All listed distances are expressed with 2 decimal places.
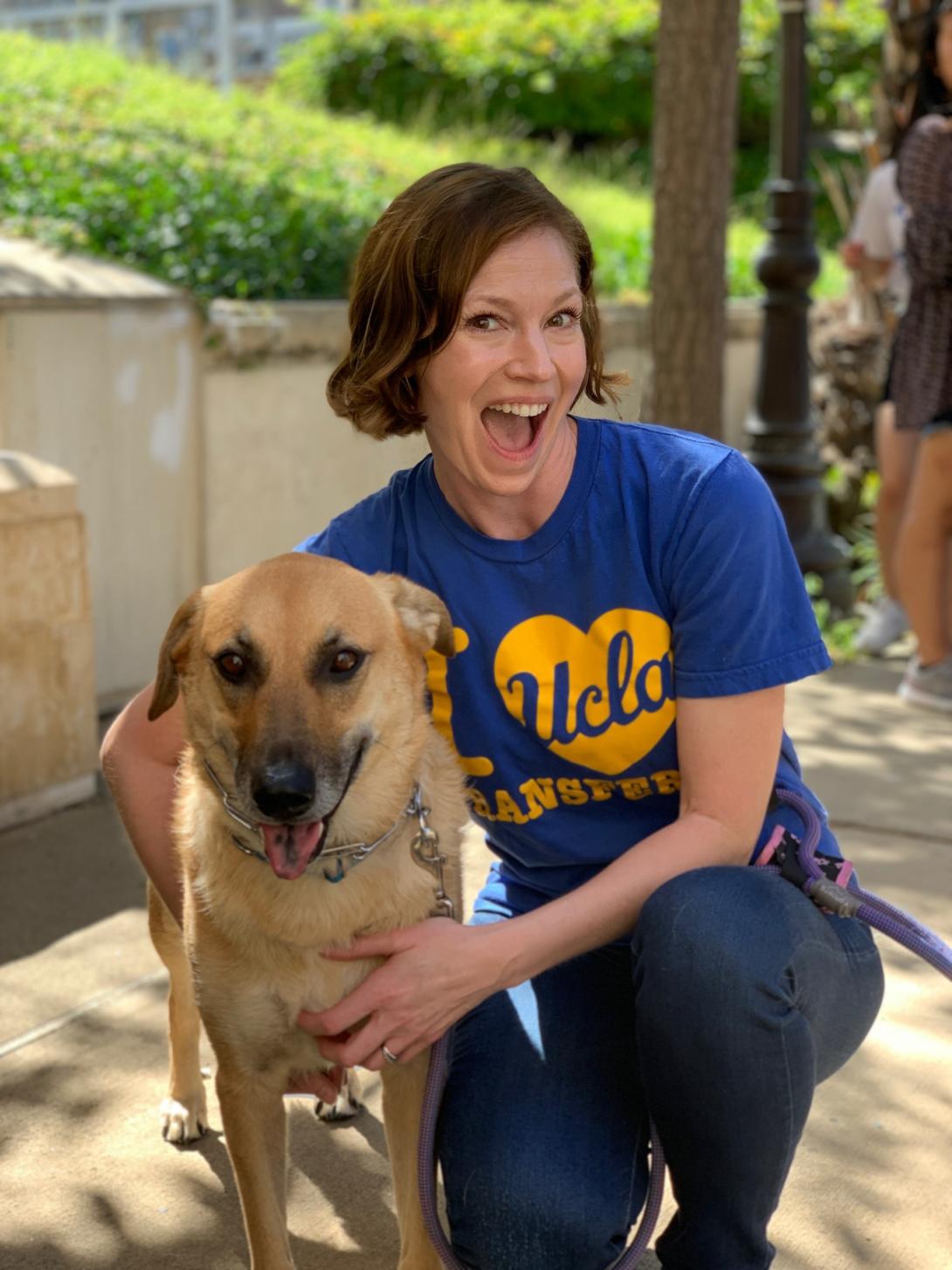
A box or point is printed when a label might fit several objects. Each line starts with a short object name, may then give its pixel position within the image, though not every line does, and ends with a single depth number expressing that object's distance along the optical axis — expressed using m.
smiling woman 2.10
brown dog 2.25
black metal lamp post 6.79
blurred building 24.00
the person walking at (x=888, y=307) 6.02
